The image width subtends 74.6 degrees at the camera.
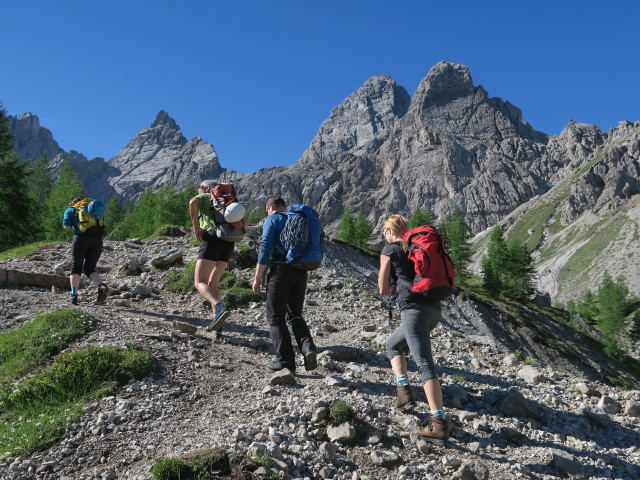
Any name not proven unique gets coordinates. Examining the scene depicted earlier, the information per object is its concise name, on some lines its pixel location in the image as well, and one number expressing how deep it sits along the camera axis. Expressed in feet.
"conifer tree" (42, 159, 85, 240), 134.10
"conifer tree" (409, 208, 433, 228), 234.50
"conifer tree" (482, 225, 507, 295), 235.81
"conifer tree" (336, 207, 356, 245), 233.76
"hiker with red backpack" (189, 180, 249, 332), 29.78
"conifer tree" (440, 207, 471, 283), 242.17
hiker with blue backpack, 23.44
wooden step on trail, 44.32
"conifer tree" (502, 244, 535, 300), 254.47
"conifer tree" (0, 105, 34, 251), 99.06
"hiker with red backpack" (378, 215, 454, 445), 18.12
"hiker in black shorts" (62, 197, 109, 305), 37.83
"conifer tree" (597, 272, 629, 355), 265.95
